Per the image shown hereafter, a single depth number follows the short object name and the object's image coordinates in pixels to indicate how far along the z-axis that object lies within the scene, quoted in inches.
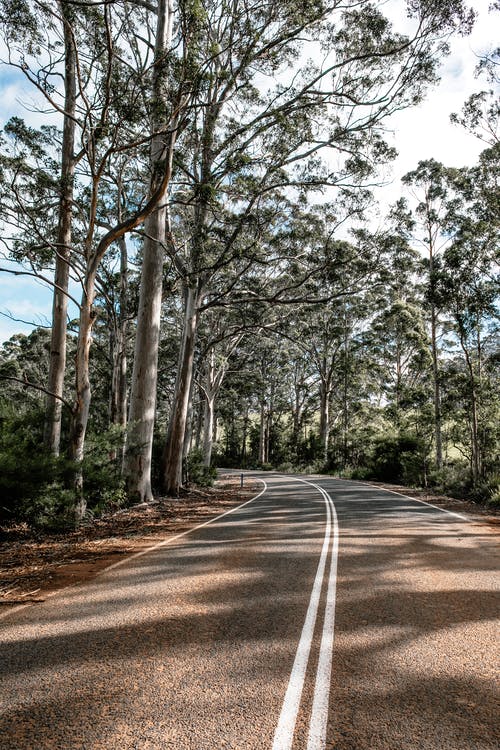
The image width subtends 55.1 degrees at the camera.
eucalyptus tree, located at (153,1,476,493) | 520.1
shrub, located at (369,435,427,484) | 961.5
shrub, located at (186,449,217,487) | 784.3
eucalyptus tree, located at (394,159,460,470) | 908.0
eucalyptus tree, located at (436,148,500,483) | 738.8
